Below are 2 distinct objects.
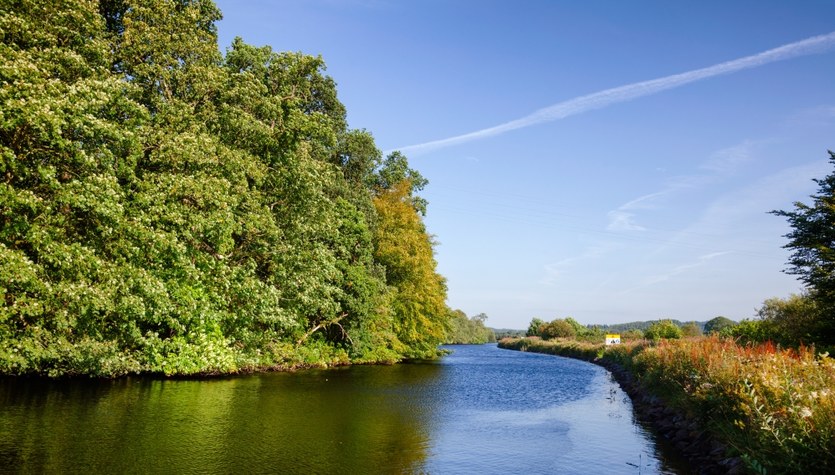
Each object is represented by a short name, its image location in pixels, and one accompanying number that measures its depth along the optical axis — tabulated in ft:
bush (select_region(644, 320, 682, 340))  205.08
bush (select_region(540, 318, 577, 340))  399.03
